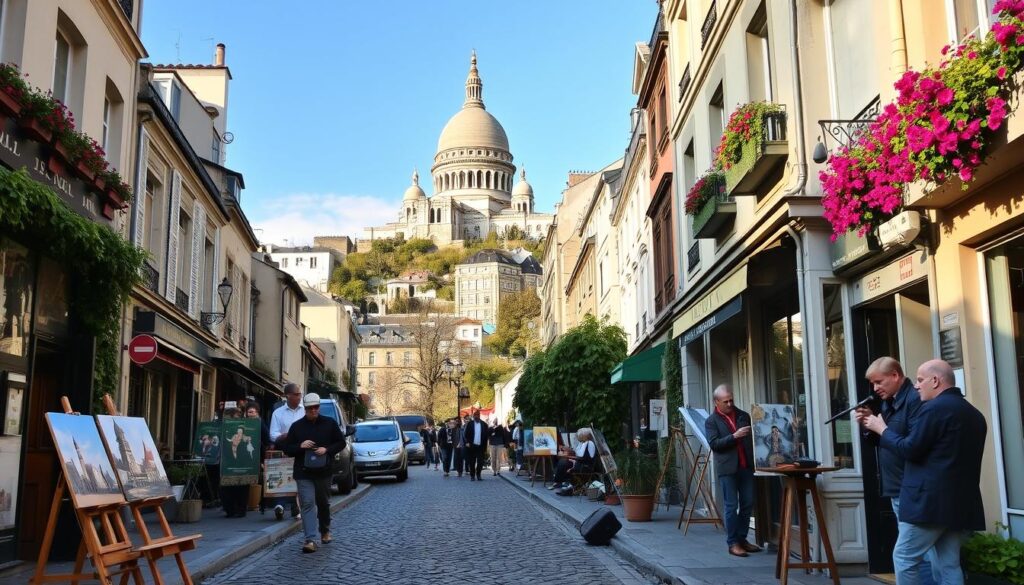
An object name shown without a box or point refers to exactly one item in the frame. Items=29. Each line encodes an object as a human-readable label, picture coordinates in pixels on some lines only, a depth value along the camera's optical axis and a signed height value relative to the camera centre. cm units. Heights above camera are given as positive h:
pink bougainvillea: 583 +208
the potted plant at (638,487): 1342 -61
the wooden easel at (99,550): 604 -63
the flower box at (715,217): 1186 +277
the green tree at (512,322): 12106 +1545
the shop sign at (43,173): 862 +270
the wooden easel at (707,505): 1223 -80
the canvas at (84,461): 617 -7
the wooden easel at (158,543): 640 -62
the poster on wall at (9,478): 895 -24
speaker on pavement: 1152 -100
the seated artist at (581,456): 1898 -24
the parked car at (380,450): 2619 -9
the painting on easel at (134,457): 692 -5
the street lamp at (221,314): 2112 +304
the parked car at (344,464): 1938 -35
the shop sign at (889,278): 777 +134
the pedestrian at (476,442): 2714 +8
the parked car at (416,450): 4303 -18
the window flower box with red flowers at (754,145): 971 +303
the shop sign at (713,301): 1059 +174
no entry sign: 1366 +140
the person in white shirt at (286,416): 1362 +46
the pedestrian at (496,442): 2971 +8
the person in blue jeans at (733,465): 997 -25
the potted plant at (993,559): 633 -80
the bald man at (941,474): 564 -21
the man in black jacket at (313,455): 1105 -9
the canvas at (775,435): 869 +5
